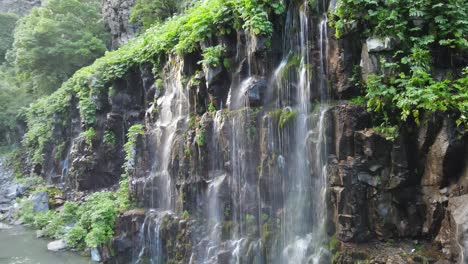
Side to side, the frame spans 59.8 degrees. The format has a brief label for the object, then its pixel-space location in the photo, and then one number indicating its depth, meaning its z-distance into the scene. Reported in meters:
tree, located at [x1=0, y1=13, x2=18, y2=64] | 34.34
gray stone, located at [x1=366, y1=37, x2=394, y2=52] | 7.56
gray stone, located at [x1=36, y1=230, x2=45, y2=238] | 15.09
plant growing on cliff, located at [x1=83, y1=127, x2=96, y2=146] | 16.56
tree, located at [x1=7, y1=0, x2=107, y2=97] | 21.95
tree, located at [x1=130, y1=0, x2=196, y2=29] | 18.34
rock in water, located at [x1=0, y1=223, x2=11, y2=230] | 16.62
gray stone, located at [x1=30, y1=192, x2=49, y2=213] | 17.02
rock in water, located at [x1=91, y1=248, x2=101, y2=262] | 12.16
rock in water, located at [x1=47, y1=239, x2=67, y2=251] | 13.54
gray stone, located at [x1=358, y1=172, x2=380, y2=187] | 7.37
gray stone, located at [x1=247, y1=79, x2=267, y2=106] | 9.18
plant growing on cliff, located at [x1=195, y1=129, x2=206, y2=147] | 9.96
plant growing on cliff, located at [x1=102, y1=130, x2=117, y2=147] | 16.31
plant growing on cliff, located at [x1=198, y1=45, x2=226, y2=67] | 9.88
